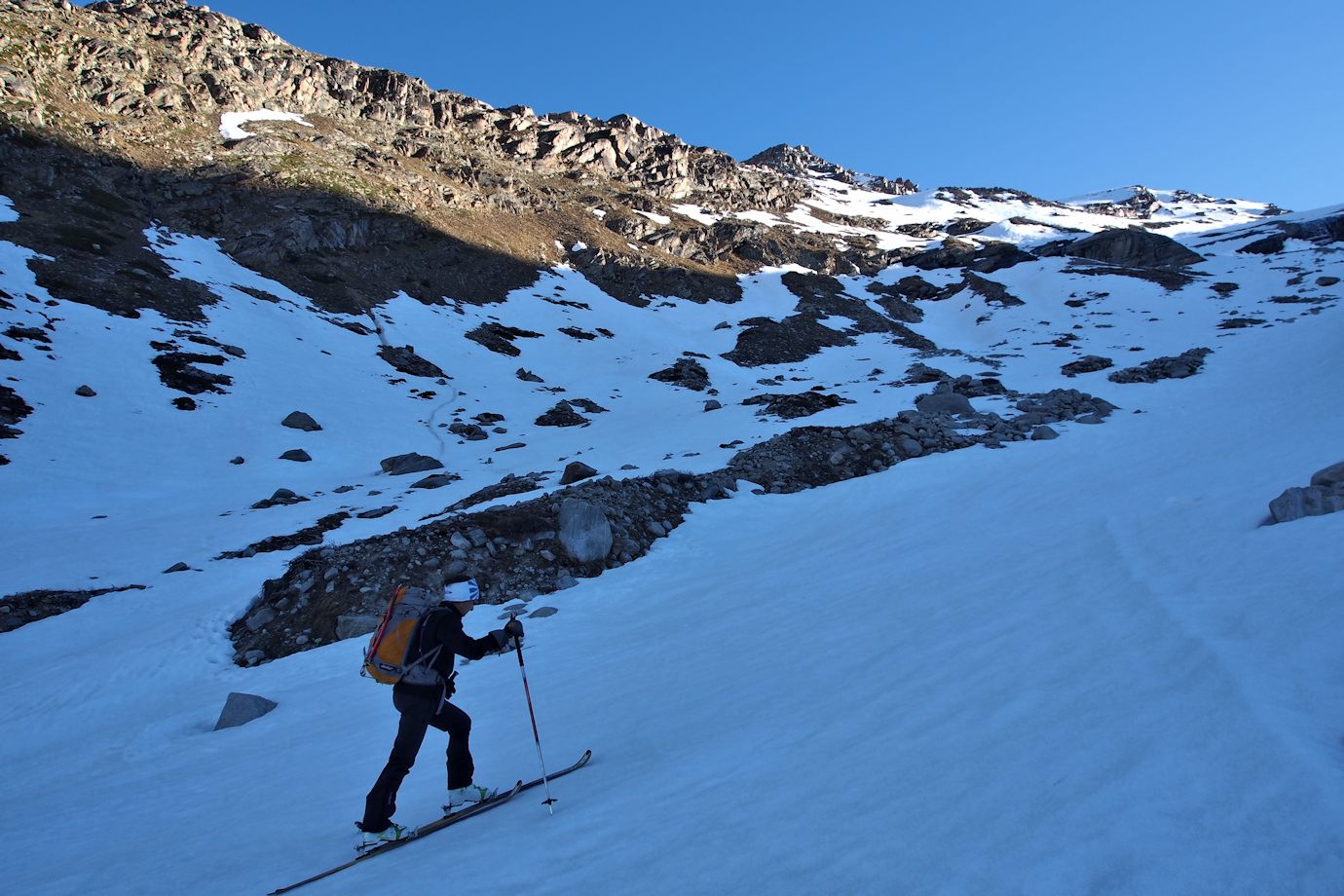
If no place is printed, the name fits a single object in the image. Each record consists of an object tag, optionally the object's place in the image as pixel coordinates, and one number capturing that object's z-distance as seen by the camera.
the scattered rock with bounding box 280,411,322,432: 31.41
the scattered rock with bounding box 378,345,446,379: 43.47
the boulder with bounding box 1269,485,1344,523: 6.76
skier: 5.52
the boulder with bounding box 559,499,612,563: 14.67
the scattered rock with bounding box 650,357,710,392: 47.53
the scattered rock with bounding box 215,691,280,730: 9.33
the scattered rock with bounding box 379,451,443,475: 26.30
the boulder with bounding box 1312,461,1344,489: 7.03
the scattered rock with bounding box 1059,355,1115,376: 37.50
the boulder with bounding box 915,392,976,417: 25.75
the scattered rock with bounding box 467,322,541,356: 51.72
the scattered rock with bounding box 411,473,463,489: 22.97
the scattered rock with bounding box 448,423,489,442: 33.88
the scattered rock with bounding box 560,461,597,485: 19.31
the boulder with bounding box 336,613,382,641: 12.10
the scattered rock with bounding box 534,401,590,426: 37.34
